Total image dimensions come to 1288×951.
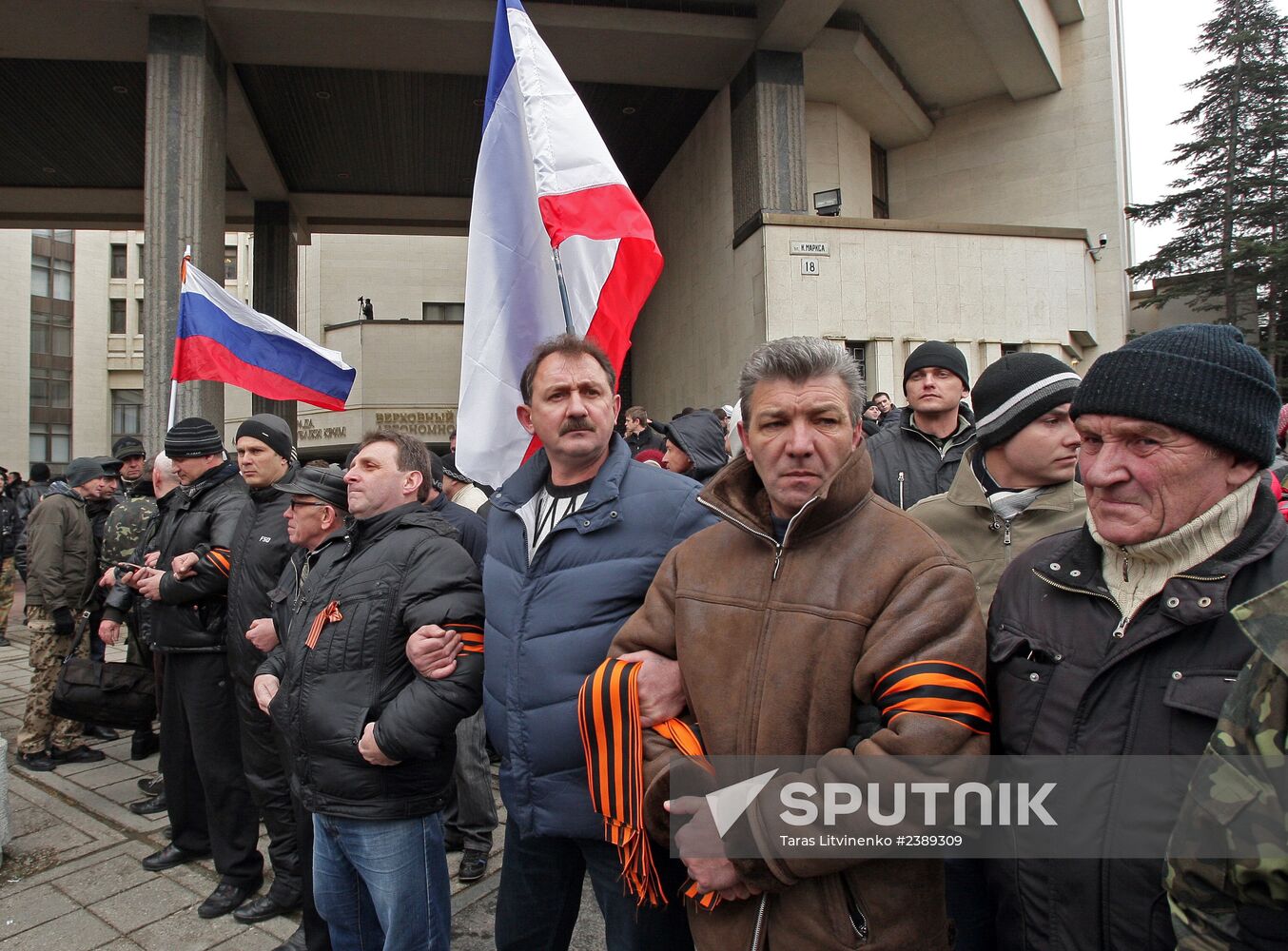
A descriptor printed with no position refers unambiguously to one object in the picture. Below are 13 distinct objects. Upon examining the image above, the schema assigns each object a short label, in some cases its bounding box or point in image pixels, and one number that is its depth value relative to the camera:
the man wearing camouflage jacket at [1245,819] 1.08
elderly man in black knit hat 1.31
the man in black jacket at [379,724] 2.42
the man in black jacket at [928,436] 3.36
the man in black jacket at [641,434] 7.02
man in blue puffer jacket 2.15
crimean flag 3.39
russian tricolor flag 6.27
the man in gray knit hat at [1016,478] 2.23
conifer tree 22.78
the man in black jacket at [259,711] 3.62
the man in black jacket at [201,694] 3.79
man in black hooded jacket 4.89
